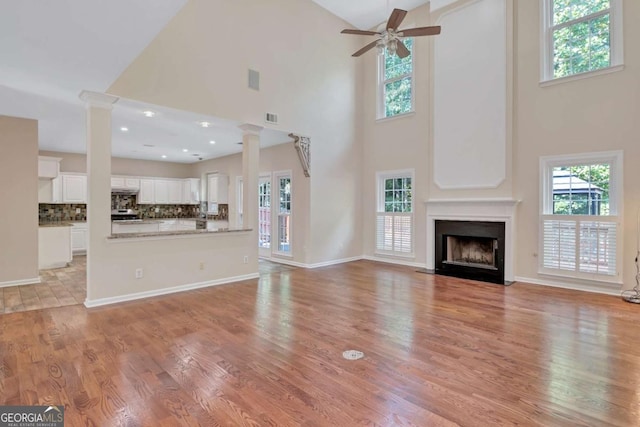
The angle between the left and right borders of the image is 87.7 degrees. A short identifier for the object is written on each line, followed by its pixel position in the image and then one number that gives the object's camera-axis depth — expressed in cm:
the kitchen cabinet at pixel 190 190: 1009
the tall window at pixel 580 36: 476
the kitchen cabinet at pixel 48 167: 683
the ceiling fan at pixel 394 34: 402
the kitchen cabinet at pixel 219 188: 902
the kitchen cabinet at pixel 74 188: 801
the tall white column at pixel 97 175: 412
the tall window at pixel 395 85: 713
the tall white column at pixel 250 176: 570
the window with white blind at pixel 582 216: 472
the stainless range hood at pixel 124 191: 907
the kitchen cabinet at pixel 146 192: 932
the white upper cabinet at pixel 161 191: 959
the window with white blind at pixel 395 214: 711
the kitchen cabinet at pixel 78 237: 794
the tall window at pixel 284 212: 730
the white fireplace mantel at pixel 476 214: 560
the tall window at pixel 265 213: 783
